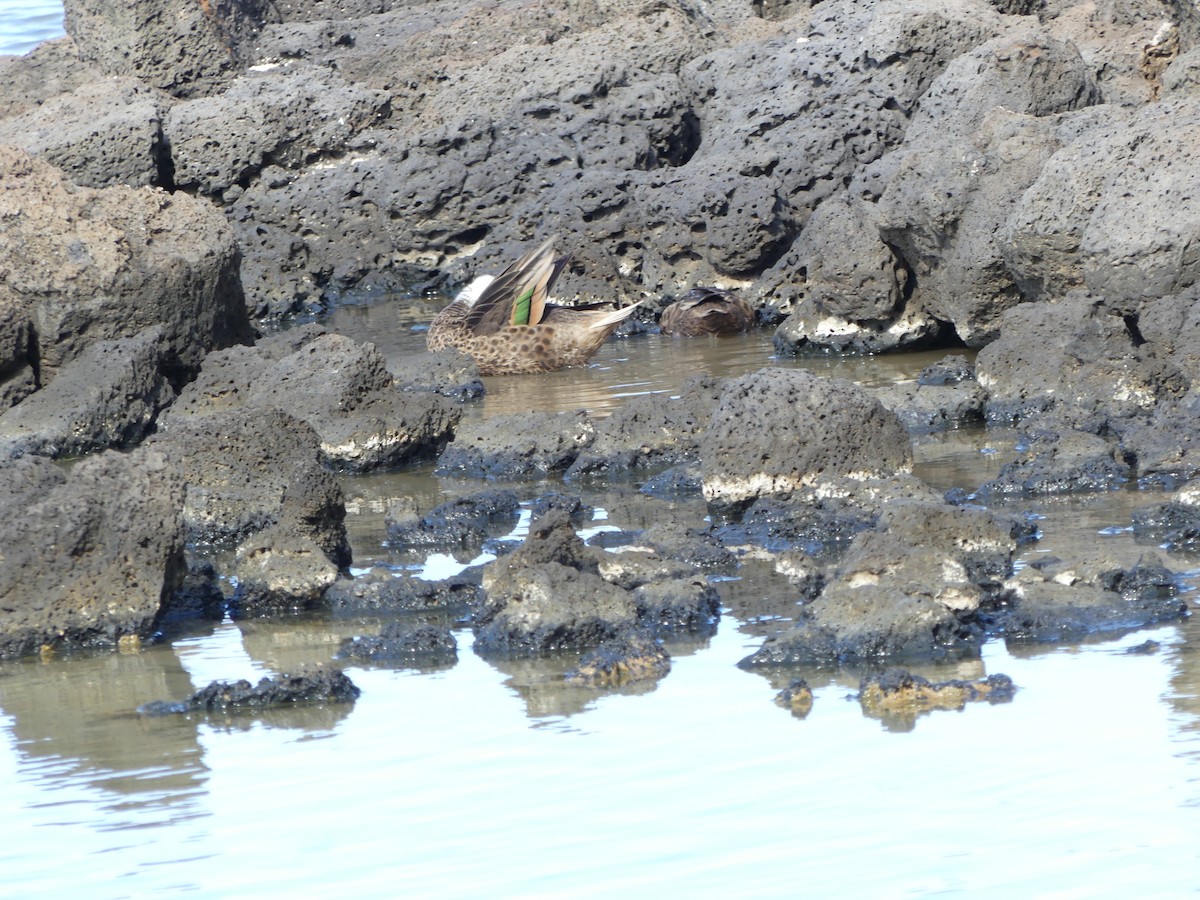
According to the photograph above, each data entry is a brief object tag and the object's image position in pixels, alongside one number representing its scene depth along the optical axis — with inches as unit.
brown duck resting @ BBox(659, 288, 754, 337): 1069.8
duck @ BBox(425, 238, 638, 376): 1013.2
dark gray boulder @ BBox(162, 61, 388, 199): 1427.2
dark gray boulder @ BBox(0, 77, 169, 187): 1362.0
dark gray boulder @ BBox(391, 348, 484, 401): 949.8
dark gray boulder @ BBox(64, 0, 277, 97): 1537.9
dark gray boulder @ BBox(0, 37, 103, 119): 1552.7
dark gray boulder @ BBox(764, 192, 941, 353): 960.3
